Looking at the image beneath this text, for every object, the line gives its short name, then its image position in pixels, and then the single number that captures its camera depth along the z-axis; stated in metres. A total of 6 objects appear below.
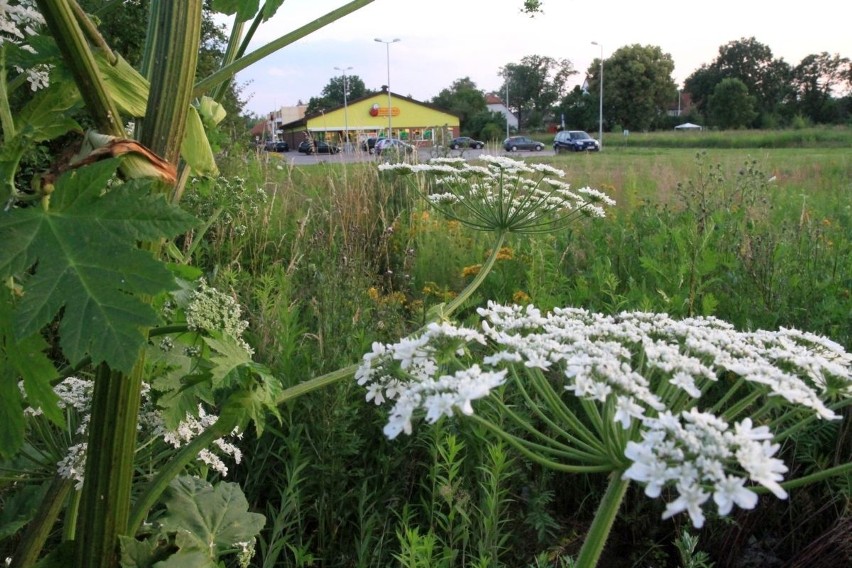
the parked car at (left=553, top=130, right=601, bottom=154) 49.91
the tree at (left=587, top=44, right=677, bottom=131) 82.75
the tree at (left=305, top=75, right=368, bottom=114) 95.67
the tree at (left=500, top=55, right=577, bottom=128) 102.00
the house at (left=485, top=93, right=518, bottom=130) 109.09
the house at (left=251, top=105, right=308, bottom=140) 65.25
